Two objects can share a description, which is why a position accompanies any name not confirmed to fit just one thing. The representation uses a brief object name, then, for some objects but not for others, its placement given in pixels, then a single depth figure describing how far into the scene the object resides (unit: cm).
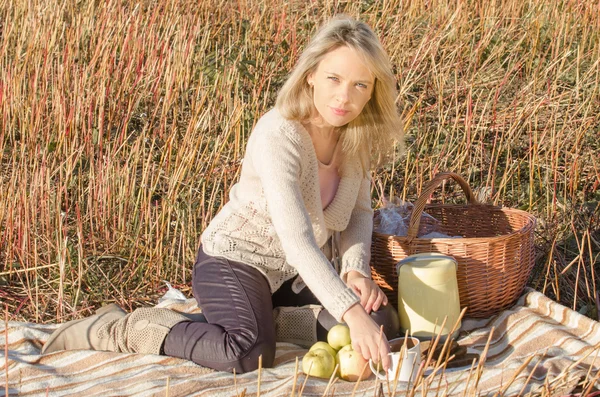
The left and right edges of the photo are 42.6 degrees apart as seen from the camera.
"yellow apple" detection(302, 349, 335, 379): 215
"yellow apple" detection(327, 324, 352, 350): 225
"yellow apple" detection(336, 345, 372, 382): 213
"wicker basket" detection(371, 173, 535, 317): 261
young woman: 229
